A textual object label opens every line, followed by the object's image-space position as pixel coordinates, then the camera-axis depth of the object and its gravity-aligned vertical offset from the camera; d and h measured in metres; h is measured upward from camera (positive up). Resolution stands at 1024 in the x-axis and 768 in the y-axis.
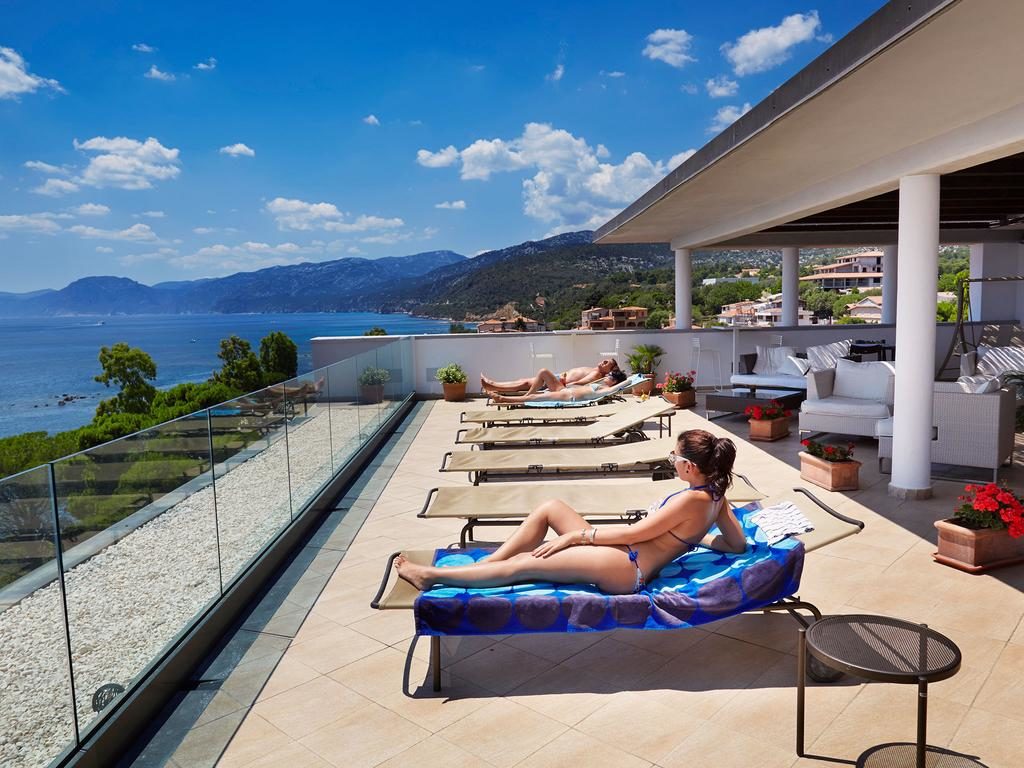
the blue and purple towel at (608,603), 3.21 -1.24
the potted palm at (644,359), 13.34 -0.91
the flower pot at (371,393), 8.63 -0.93
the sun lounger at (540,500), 4.73 -1.23
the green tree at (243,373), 26.14 -1.92
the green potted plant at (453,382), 13.17 -1.21
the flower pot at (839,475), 6.35 -1.44
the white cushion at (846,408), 7.71 -1.09
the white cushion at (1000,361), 9.56 -0.81
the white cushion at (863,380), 8.31 -0.87
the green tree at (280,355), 22.09 -1.14
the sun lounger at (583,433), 7.91 -1.31
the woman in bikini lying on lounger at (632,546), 3.34 -1.06
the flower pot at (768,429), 8.81 -1.45
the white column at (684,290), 14.68 +0.30
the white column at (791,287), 15.97 +0.33
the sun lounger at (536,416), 9.27 -1.31
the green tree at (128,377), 34.72 -2.62
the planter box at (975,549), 4.39 -1.45
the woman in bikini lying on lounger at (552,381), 11.52 -1.09
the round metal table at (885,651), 2.31 -1.11
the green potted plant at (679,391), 11.79 -1.31
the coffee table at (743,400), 9.74 -1.23
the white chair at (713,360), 13.58 -0.98
